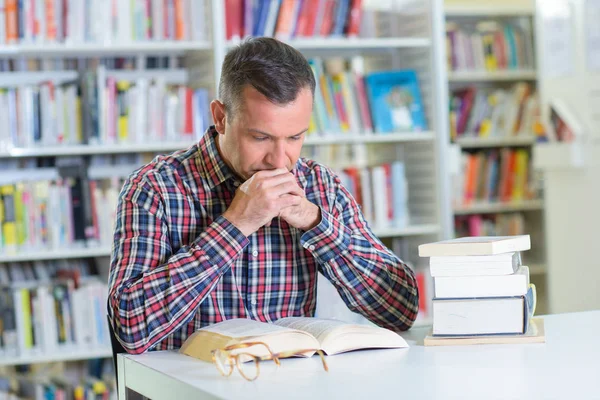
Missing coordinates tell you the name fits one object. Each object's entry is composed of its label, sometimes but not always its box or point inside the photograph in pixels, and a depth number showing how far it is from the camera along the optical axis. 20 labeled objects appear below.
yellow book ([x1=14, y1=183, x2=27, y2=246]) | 3.27
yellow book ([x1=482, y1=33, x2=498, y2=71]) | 5.10
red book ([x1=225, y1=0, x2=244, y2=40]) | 3.49
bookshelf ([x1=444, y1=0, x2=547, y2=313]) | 5.09
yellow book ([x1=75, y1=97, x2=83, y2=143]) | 3.34
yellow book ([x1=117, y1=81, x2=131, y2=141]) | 3.37
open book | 1.49
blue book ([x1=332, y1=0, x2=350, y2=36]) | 3.68
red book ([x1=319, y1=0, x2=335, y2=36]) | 3.66
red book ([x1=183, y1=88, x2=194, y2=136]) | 3.43
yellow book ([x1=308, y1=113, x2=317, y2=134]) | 3.63
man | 1.69
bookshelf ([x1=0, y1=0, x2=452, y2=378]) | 3.29
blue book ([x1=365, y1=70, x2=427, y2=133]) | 3.73
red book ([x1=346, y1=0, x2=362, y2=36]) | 3.69
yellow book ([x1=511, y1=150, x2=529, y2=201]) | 5.16
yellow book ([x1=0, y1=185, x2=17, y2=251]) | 3.25
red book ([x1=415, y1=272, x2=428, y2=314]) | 3.73
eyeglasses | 1.39
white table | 1.28
